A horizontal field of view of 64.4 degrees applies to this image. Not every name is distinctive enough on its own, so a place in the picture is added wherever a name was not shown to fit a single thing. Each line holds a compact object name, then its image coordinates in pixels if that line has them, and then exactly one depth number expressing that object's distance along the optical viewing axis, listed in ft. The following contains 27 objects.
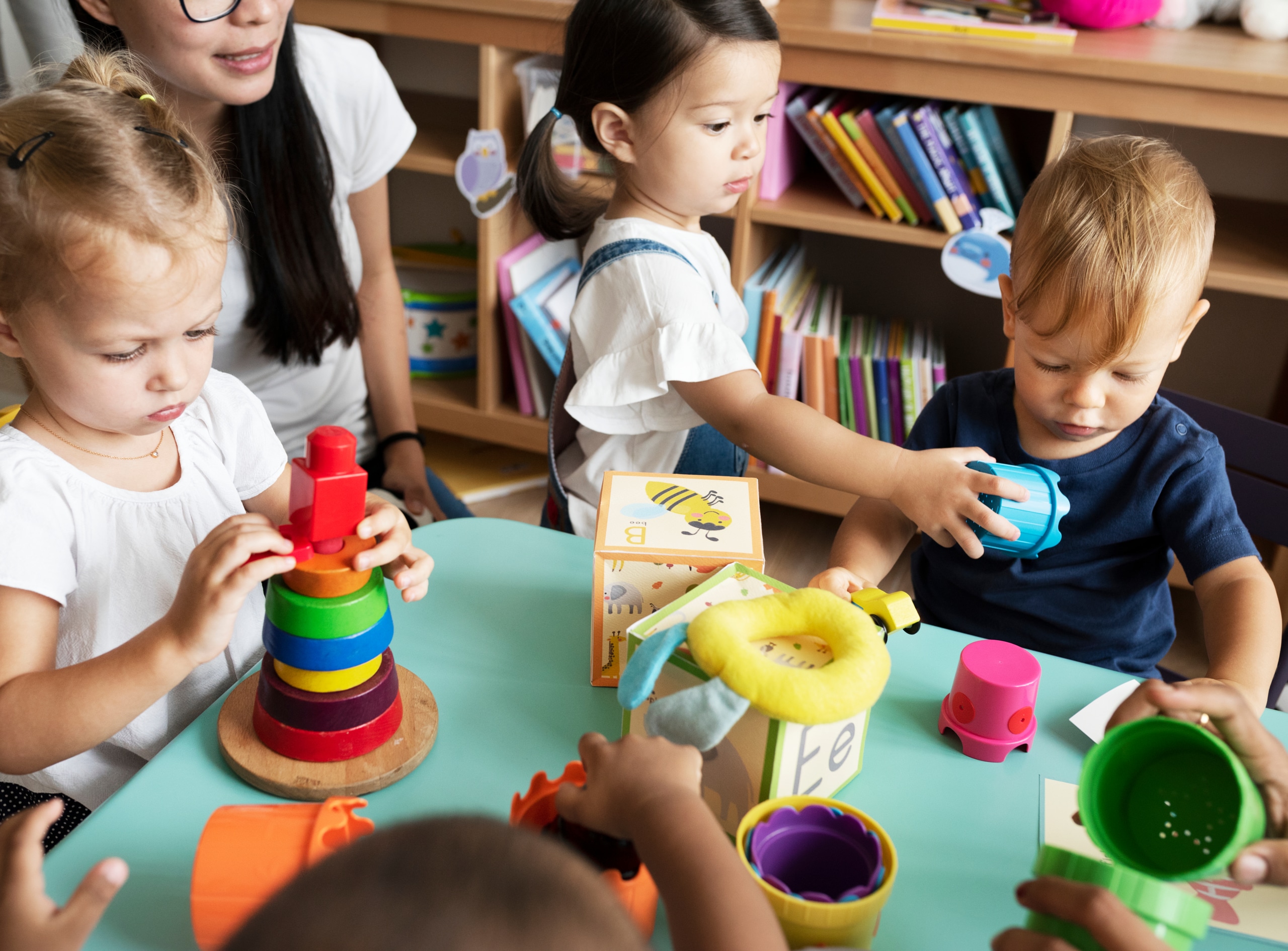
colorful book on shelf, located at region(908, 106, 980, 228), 6.02
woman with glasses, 3.84
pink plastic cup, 2.46
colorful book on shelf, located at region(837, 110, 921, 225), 6.27
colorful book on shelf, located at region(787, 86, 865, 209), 6.35
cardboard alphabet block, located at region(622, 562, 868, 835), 2.15
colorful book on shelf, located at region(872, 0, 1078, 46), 5.71
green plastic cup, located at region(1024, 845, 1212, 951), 1.72
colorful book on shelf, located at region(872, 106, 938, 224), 6.13
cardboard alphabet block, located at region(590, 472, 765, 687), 2.62
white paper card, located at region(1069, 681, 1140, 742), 2.61
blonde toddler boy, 2.98
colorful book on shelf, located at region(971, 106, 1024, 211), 6.04
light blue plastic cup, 2.91
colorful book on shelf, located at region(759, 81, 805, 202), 6.36
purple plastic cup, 2.01
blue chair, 3.80
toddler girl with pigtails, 3.58
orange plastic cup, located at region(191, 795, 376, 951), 1.92
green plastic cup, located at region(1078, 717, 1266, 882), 1.82
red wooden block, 2.24
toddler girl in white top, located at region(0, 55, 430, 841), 2.33
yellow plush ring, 2.05
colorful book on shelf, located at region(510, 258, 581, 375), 7.15
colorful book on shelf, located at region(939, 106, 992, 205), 6.02
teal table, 2.10
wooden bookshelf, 5.51
